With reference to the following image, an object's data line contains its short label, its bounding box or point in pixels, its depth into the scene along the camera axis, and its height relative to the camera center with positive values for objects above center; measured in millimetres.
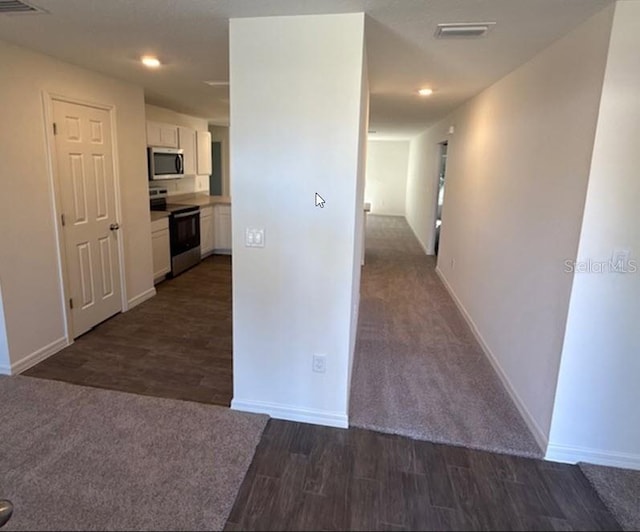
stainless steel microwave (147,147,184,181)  5289 +113
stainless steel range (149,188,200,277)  5645 -794
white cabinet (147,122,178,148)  5261 +472
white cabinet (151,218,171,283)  5152 -953
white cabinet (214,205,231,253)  6953 -896
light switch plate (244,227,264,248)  2482 -364
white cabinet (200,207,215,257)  6600 -916
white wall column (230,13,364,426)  2232 -161
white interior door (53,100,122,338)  3422 -349
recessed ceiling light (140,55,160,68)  3066 +810
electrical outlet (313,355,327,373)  2555 -1113
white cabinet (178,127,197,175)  6076 +381
